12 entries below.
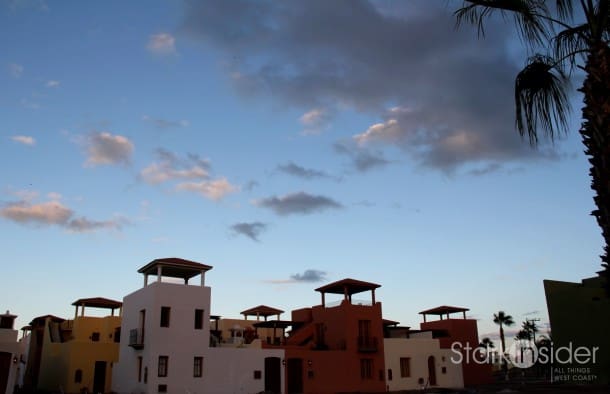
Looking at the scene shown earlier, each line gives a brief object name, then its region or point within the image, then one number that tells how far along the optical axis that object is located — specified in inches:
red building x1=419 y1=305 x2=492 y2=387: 1930.4
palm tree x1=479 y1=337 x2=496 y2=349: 3338.1
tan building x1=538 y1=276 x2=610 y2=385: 896.3
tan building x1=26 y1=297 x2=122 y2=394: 1434.5
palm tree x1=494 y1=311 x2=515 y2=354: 3174.2
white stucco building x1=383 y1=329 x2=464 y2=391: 1644.9
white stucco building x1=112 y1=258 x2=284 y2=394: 1204.5
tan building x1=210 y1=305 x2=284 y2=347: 1581.0
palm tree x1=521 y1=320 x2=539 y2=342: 3444.9
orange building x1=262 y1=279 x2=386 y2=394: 1444.4
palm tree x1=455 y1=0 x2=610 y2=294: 287.1
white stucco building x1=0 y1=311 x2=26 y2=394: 1029.2
